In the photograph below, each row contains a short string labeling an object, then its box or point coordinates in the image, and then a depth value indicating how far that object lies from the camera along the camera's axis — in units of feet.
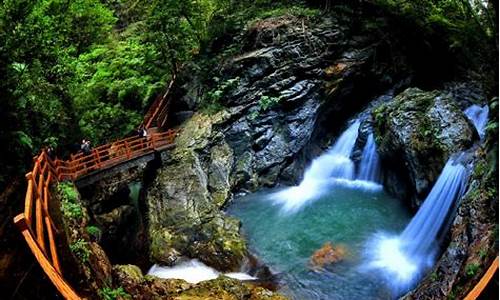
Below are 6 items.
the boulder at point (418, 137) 47.88
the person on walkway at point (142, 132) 62.19
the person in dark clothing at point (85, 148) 53.06
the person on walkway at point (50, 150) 47.37
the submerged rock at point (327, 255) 42.47
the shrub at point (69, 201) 36.23
